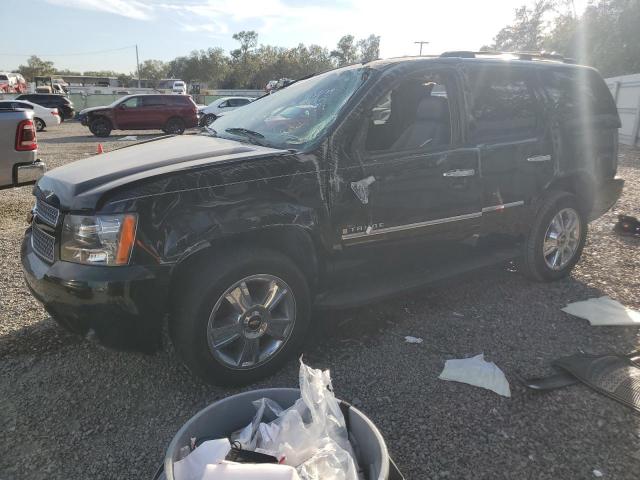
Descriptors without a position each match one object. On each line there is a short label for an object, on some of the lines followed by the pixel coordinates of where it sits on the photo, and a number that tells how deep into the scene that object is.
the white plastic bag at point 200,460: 1.68
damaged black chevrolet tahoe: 2.47
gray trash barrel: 1.76
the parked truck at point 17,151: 5.51
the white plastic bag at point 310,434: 1.75
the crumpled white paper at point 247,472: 1.57
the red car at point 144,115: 19.91
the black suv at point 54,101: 25.23
